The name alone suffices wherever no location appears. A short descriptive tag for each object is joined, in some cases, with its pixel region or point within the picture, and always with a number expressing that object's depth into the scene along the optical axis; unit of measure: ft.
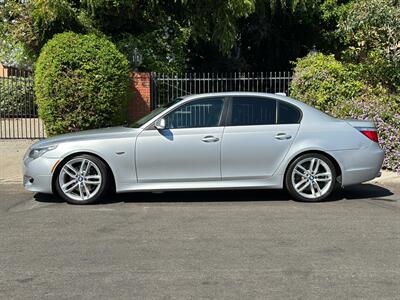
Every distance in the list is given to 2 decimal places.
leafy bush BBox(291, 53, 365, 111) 41.22
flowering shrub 33.53
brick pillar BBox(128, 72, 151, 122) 47.73
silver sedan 24.08
